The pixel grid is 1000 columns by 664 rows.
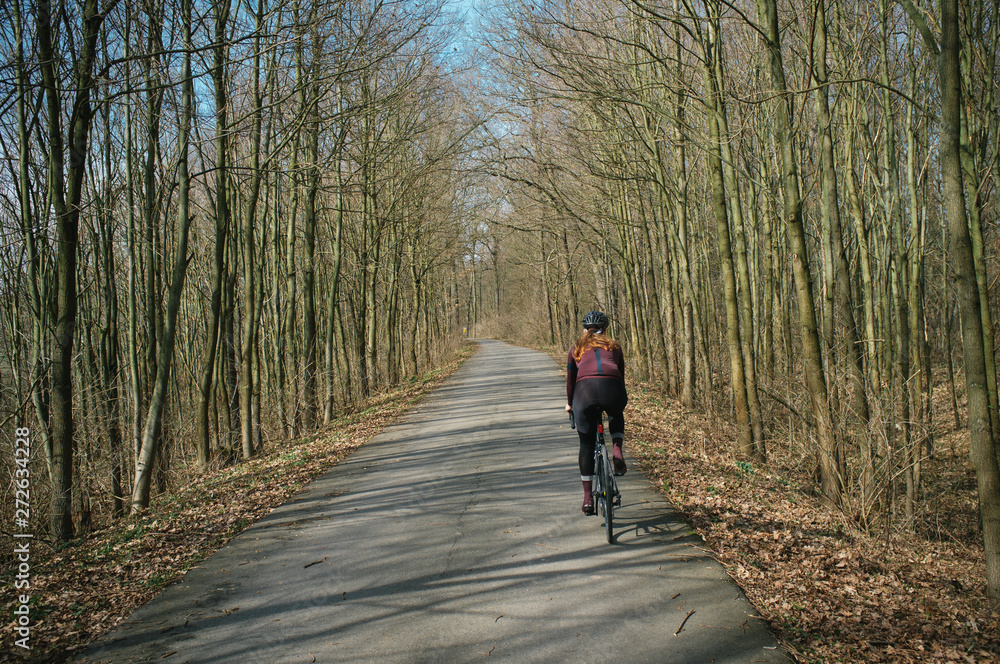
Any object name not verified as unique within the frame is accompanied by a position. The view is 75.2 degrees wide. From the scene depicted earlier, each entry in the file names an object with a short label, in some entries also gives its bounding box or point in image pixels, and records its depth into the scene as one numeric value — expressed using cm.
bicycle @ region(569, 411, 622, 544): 555
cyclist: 595
